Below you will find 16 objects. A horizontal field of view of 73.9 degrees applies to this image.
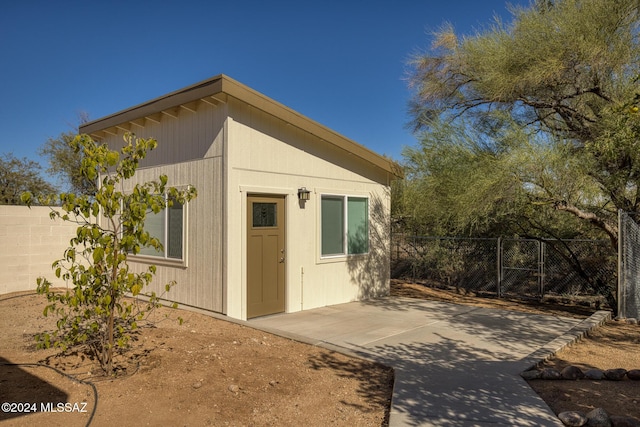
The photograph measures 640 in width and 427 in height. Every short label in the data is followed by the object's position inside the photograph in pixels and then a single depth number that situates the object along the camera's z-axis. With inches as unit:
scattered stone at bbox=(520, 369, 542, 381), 169.2
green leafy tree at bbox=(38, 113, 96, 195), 754.8
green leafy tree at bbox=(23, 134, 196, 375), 150.0
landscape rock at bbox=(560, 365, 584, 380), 170.2
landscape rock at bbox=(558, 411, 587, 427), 127.7
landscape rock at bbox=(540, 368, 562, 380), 168.9
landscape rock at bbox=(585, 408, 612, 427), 126.8
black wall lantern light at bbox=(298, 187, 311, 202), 304.8
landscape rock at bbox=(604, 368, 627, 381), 169.8
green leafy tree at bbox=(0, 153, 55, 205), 772.6
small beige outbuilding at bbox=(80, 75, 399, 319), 267.9
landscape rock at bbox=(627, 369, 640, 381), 169.9
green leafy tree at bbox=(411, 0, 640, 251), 279.1
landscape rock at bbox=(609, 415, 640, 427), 125.6
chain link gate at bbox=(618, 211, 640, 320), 282.7
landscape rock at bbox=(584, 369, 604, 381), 171.0
